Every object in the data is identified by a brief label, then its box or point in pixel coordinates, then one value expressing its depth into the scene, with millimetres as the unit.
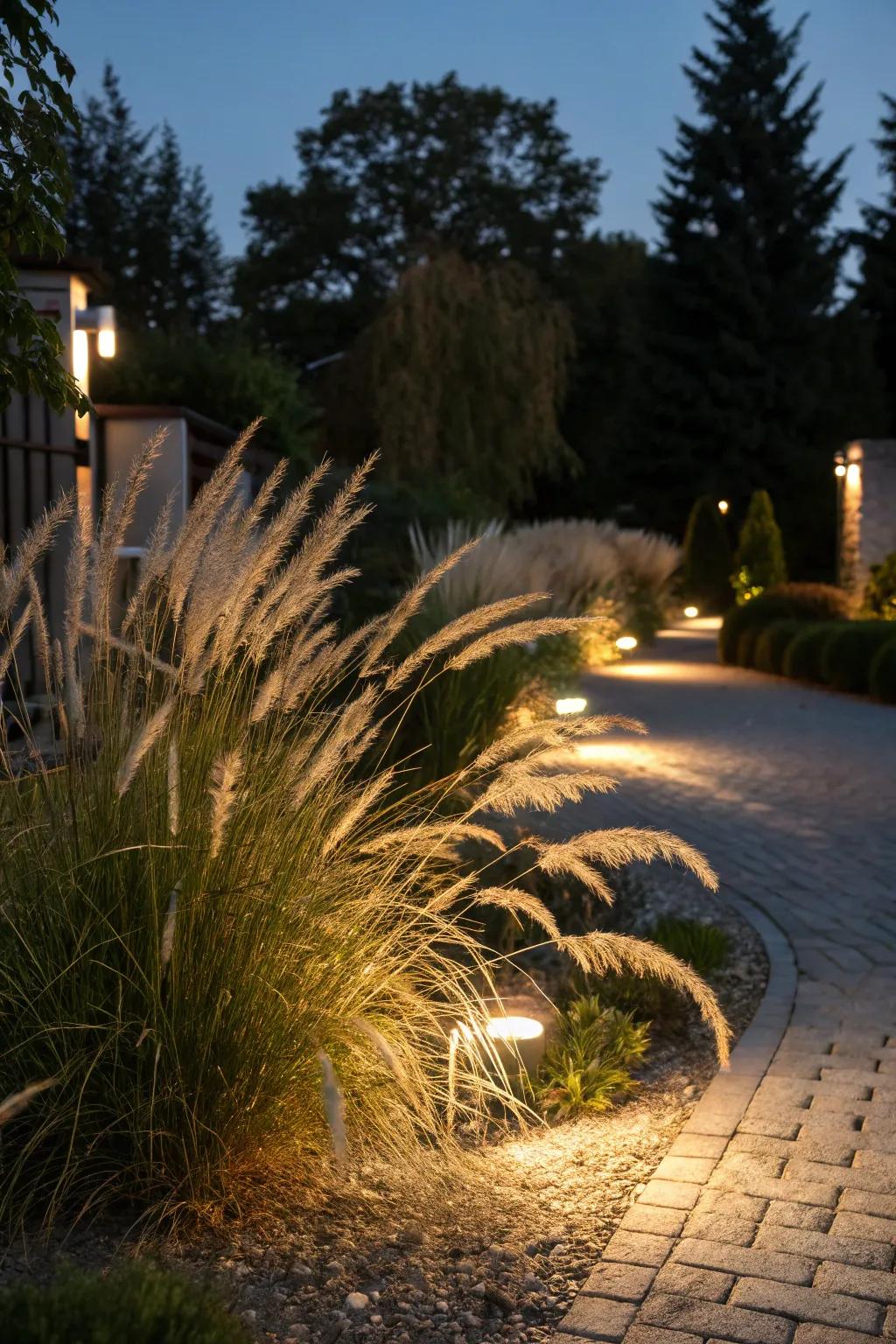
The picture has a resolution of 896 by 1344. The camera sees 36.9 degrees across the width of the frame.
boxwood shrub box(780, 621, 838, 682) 14094
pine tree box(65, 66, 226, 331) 30734
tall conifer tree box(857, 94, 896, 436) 32938
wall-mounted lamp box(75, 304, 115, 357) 8688
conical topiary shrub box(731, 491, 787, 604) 22828
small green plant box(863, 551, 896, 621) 16516
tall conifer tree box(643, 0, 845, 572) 30797
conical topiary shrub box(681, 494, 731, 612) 26844
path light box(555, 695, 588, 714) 10133
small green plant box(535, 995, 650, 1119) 3385
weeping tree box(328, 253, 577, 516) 23469
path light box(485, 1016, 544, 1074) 3404
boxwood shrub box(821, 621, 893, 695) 13156
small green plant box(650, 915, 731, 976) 4363
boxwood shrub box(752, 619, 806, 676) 15135
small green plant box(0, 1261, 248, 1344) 1599
